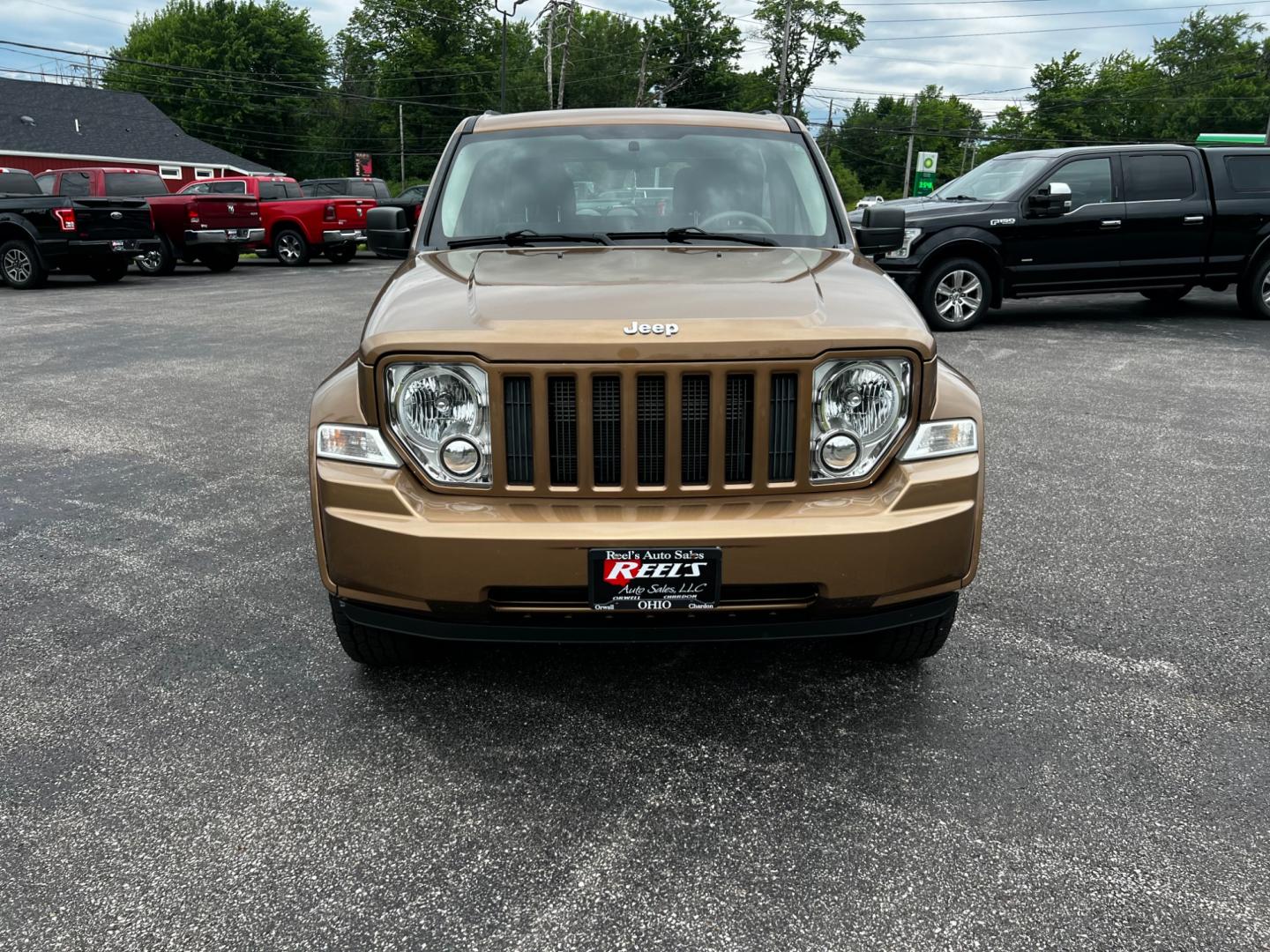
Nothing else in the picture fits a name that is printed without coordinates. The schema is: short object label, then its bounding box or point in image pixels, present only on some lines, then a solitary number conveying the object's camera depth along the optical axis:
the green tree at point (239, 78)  67.31
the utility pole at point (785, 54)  43.52
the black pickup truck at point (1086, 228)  10.80
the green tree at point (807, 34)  72.81
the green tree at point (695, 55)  75.44
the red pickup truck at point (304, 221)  21.55
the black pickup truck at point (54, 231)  16.12
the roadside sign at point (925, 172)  47.81
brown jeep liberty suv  2.62
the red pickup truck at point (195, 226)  19.28
